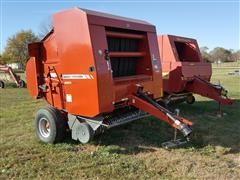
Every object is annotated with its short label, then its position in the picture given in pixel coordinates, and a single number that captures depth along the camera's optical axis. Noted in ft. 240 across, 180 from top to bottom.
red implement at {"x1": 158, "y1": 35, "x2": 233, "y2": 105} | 19.12
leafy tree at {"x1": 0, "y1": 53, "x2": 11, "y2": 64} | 129.55
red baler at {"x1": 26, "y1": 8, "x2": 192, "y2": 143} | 11.49
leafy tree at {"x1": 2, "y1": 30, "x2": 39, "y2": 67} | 136.60
